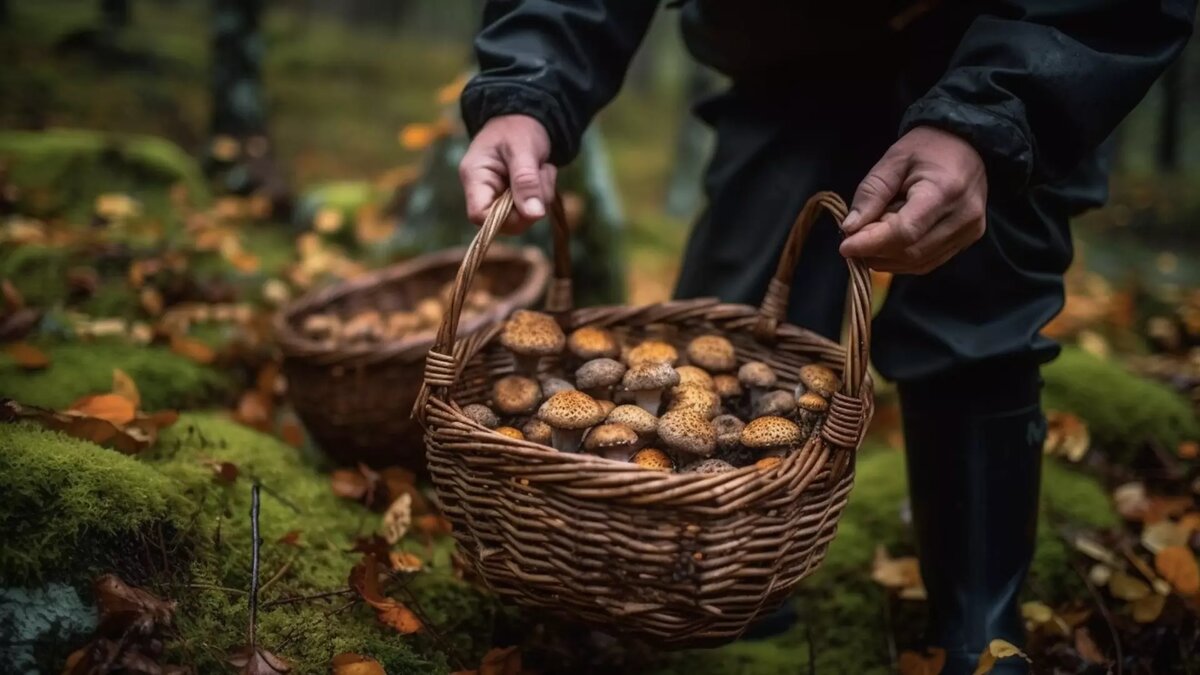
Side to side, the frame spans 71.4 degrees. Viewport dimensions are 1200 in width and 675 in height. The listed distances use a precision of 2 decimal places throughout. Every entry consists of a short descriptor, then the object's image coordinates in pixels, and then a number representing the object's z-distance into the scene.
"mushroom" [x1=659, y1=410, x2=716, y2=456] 1.52
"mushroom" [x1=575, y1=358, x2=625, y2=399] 1.71
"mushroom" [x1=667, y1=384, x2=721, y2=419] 1.64
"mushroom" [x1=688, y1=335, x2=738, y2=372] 1.81
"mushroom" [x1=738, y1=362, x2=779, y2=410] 1.78
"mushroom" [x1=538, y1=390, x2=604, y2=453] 1.58
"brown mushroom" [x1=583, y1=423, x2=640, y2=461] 1.55
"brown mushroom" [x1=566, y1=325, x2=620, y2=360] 1.79
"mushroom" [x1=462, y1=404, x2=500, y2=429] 1.62
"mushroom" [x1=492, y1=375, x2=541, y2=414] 1.69
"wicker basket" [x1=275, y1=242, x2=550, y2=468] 2.38
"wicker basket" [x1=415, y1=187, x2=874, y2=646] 1.31
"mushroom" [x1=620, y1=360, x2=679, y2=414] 1.66
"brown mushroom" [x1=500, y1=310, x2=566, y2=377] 1.74
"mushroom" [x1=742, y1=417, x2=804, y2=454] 1.52
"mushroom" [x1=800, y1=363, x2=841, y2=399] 1.63
